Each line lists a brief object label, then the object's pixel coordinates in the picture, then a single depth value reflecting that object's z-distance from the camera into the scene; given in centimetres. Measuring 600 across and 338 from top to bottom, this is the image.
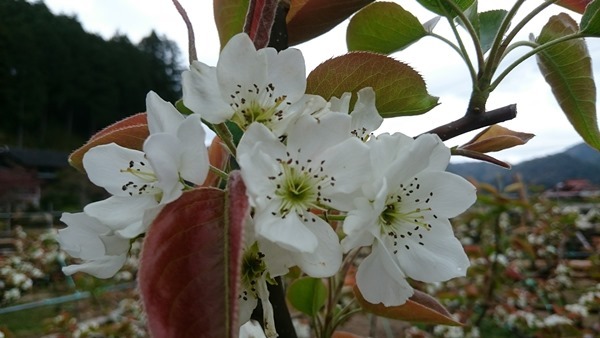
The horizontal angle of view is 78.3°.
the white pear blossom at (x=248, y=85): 10
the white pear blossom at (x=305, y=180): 9
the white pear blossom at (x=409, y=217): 10
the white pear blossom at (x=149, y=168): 9
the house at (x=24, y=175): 1230
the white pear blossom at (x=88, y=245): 10
